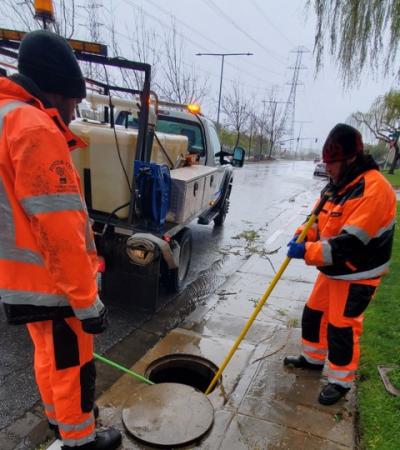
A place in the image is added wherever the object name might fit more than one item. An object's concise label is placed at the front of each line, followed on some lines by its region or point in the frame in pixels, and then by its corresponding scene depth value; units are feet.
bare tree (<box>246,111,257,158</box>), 157.07
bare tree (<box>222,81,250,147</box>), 142.51
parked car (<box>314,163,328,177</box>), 91.15
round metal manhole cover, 7.86
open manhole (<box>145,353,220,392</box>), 10.69
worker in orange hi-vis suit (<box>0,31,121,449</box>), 5.25
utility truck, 12.11
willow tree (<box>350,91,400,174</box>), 96.37
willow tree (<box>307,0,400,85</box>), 11.75
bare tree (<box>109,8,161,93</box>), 59.33
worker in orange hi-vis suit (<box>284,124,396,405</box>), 8.07
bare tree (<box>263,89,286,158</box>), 175.01
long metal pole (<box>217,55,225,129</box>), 95.04
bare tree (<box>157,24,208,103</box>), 75.36
